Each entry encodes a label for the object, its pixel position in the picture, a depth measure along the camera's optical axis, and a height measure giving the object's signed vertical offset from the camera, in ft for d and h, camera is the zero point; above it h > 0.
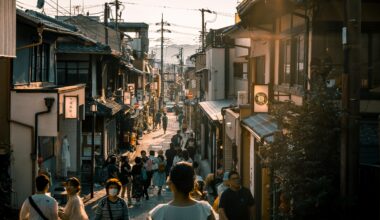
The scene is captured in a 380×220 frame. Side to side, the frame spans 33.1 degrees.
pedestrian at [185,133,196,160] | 107.78 -10.59
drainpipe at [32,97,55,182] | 62.36 -2.54
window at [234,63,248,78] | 115.34 +3.51
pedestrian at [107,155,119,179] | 75.87 -9.91
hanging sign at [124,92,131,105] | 137.18 -2.26
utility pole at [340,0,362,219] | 25.89 -1.08
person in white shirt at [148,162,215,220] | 16.76 -3.10
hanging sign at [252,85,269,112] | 56.24 -0.87
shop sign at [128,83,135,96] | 152.15 -0.12
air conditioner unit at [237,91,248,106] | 71.46 -1.05
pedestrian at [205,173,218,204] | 60.59 -9.79
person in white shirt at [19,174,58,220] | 31.09 -5.79
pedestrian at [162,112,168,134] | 195.54 -10.82
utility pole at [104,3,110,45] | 128.47 +14.55
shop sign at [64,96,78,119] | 69.41 -2.18
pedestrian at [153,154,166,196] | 82.23 -11.45
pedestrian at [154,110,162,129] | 231.50 -11.09
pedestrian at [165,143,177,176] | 93.09 -10.11
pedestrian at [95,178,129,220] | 32.14 -6.04
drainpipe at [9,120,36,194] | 61.57 -6.41
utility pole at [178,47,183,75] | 373.32 +19.54
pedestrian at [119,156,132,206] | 73.77 -10.24
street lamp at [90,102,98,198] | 83.05 -5.76
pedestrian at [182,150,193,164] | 85.98 -9.33
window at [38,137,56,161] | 71.60 -7.05
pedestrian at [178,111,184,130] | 204.87 -10.08
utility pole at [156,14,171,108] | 282.58 +26.92
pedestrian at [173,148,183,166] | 86.19 -9.39
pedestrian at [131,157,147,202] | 75.10 -10.86
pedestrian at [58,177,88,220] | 33.99 -6.33
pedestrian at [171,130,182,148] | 119.63 -10.05
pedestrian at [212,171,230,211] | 39.18 -6.13
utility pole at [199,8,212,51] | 181.61 +20.66
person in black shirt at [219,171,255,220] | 34.65 -6.13
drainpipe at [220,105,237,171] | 82.58 -4.93
